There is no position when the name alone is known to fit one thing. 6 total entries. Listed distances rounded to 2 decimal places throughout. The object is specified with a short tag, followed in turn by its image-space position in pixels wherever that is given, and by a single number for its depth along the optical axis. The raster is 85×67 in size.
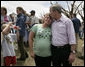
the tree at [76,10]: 8.04
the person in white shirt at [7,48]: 2.07
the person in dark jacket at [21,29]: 2.88
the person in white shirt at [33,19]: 3.55
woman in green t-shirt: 1.69
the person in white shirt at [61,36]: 1.65
